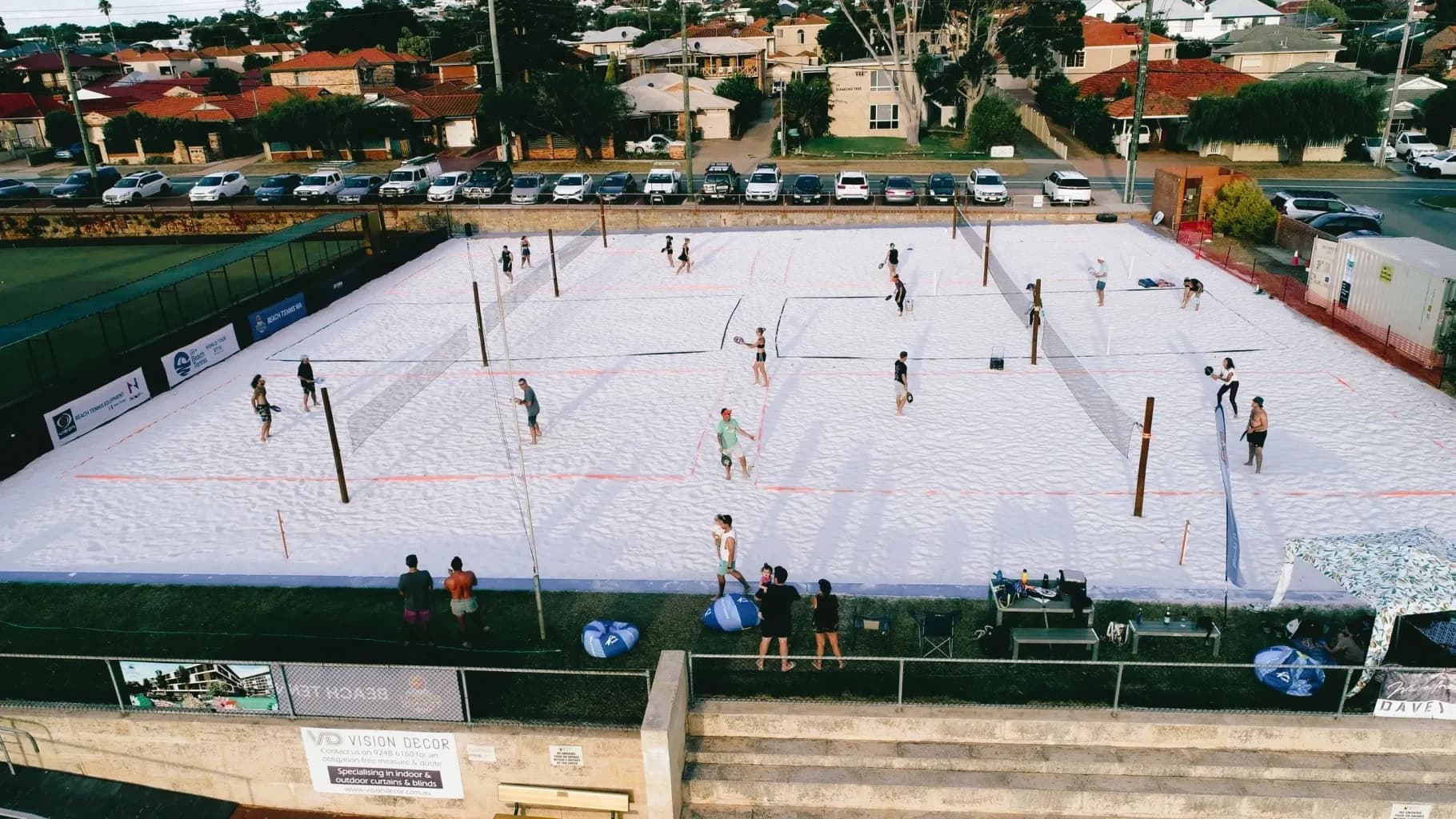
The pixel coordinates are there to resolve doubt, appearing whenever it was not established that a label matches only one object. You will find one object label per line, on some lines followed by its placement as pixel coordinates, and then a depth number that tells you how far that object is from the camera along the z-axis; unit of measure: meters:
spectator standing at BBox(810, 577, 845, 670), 11.05
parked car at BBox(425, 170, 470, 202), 42.59
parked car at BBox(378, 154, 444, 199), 43.59
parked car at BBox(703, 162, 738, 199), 41.62
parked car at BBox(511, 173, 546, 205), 41.59
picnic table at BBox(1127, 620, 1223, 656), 11.52
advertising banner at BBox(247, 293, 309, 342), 27.53
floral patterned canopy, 10.27
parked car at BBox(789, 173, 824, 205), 40.22
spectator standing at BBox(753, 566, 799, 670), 11.21
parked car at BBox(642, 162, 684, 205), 41.50
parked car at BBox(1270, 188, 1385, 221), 35.62
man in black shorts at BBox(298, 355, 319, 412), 21.22
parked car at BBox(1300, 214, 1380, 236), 32.72
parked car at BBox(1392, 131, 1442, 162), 48.78
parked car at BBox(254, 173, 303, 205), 44.72
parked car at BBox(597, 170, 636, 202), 41.94
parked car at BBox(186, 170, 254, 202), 44.91
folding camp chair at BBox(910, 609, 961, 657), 11.63
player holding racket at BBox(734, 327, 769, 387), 21.64
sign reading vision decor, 10.79
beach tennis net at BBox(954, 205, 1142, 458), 19.22
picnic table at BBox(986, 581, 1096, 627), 11.87
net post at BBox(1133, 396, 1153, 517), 14.48
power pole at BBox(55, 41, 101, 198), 47.23
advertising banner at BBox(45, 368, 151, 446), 20.33
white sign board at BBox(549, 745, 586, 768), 10.55
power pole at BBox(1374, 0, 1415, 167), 46.78
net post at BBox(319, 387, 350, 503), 16.14
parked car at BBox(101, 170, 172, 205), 45.44
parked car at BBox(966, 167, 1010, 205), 39.97
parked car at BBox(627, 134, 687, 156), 55.75
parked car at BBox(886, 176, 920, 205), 39.69
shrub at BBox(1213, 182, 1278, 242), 33.78
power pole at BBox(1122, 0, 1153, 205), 37.12
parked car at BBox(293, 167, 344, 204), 44.22
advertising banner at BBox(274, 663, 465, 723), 10.58
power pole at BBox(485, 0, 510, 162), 49.91
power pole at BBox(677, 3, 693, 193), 41.38
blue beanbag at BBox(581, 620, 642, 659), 11.89
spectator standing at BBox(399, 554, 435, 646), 11.89
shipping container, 21.52
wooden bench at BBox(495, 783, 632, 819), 10.55
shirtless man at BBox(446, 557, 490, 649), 12.12
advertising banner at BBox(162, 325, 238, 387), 24.08
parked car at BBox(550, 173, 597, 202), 42.00
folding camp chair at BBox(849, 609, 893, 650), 11.93
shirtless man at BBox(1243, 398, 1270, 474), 16.89
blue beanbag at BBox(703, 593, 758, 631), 12.38
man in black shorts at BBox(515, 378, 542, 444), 18.50
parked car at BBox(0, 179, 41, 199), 48.41
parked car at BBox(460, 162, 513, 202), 42.97
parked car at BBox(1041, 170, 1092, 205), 39.50
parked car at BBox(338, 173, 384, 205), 43.84
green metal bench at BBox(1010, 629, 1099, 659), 11.34
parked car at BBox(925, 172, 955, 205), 40.09
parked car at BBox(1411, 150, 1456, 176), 46.03
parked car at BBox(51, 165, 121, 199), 48.72
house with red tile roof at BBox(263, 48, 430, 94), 69.81
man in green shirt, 16.61
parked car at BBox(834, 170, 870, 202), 40.34
